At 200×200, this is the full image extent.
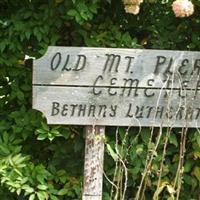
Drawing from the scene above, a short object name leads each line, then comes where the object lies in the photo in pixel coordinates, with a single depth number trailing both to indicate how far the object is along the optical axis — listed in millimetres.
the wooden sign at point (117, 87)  4413
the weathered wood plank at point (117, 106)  4437
